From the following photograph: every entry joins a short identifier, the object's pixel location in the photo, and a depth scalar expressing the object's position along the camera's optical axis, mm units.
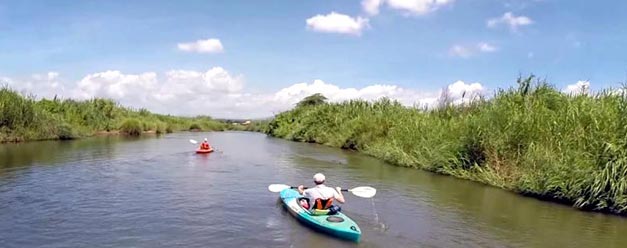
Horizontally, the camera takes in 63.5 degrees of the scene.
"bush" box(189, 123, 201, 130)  80069
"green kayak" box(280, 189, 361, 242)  9953
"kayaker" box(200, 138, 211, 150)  28197
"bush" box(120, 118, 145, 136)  53281
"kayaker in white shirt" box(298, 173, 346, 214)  11148
